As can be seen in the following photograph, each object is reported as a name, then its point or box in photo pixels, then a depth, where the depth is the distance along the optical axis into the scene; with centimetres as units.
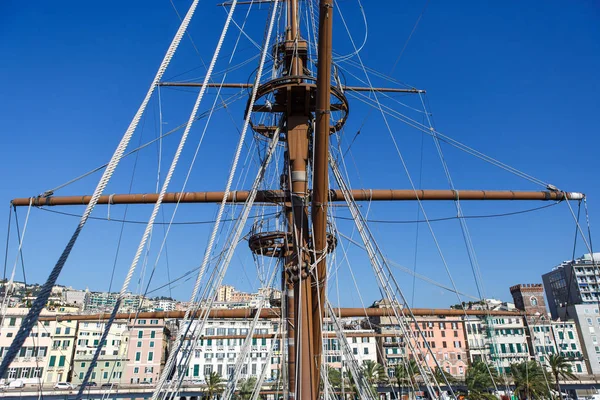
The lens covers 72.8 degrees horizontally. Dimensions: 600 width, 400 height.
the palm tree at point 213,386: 3934
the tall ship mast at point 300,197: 626
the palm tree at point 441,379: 4098
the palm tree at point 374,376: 4007
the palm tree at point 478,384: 3731
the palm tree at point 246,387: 3797
